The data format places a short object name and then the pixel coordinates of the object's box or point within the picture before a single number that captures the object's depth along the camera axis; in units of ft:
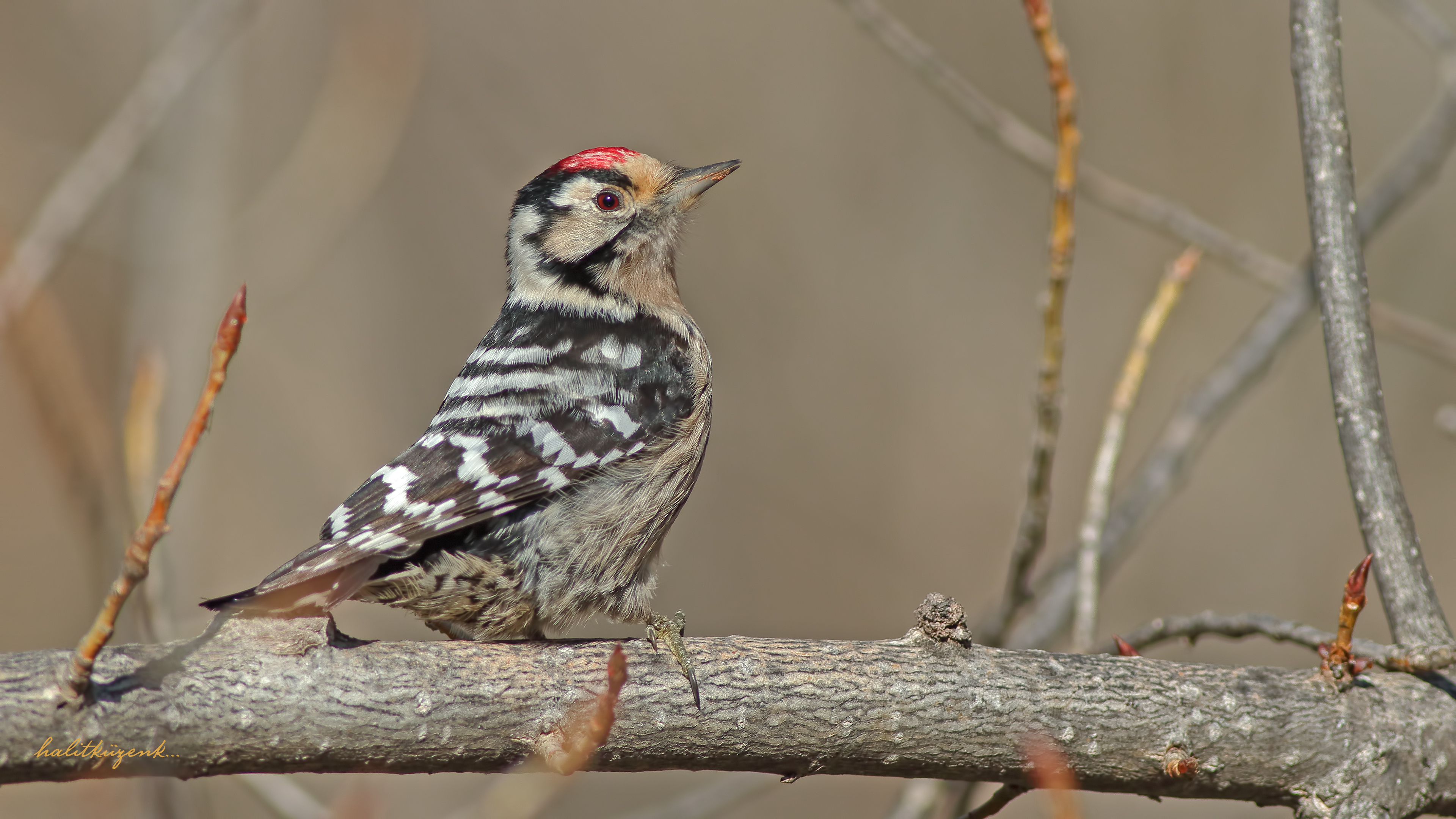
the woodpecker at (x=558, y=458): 19.13
